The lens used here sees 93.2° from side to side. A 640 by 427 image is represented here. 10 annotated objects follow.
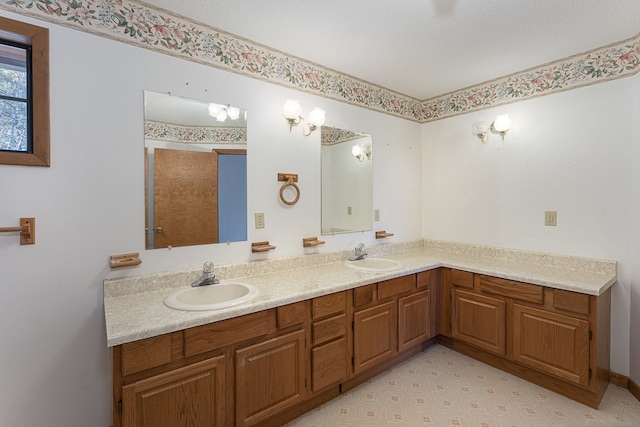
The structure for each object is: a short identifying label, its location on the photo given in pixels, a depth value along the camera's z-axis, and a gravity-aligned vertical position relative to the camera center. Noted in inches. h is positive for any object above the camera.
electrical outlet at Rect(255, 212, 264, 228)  83.1 -2.7
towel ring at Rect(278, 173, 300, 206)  87.0 +7.3
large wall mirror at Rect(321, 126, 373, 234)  98.2 +9.7
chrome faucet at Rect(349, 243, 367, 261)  100.3 -14.7
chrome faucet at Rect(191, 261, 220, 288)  70.1 -15.7
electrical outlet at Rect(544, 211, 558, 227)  93.7 -3.2
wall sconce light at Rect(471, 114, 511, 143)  101.6 +28.1
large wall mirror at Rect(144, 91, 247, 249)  68.0 +9.3
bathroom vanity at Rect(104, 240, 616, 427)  51.7 -27.6
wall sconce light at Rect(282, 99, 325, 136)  85.2 +27.2
